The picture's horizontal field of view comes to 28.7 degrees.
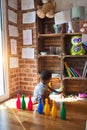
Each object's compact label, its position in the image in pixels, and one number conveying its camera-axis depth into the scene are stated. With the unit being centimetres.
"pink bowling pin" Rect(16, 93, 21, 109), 266
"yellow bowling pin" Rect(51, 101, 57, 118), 230
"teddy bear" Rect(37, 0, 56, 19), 315
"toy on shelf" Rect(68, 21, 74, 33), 304
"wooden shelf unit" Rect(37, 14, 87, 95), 321
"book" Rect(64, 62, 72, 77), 319
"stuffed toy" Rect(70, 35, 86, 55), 305
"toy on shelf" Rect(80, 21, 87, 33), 301
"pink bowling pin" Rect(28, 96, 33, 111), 259
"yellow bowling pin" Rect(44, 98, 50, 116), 238
